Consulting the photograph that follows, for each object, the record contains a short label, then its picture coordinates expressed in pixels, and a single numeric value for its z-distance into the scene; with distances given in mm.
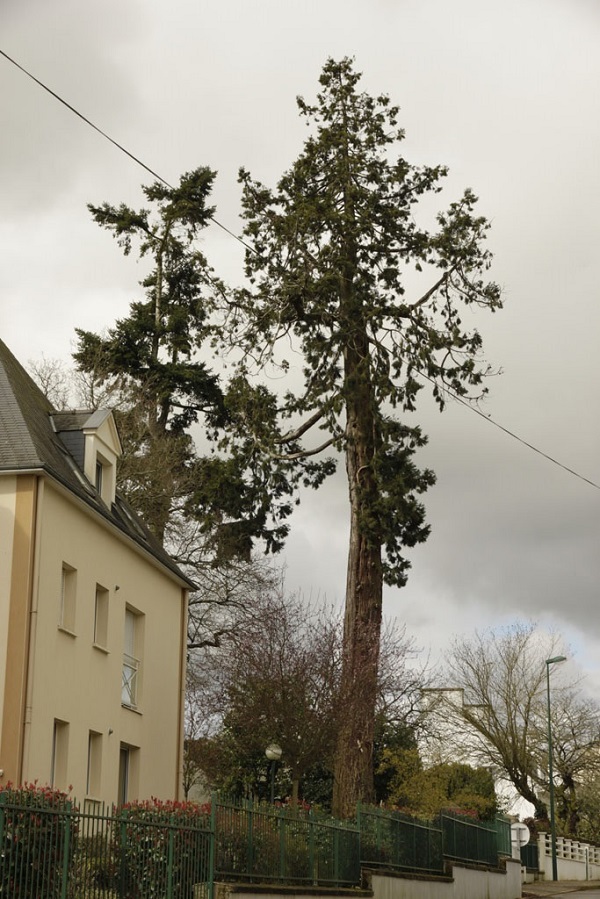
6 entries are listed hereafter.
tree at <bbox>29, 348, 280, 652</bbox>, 32656
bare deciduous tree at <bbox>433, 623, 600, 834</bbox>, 47594
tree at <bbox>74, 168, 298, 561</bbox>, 28922
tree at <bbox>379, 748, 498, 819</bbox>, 31484
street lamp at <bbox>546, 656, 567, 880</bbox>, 41719
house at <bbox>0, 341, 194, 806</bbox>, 18797
